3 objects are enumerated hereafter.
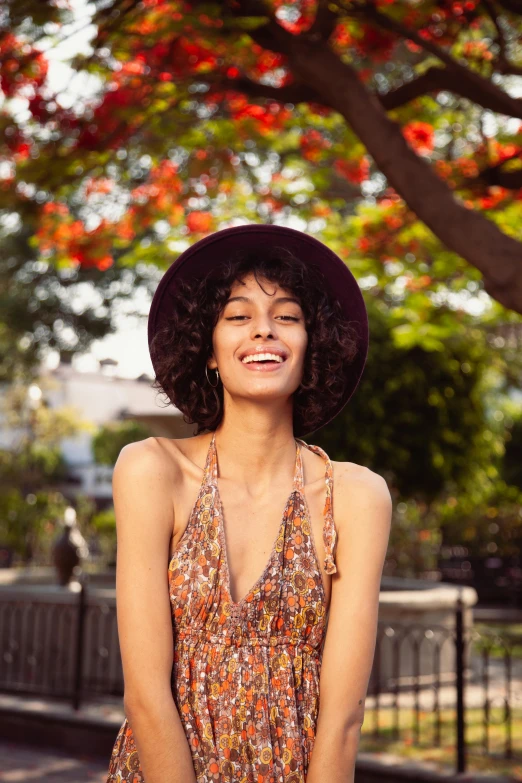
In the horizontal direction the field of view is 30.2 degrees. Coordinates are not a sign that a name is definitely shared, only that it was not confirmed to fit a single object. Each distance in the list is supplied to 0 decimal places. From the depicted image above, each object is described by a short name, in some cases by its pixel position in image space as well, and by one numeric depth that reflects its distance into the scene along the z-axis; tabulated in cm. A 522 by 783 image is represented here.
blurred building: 4694
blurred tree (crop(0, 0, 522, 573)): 493
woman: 192
